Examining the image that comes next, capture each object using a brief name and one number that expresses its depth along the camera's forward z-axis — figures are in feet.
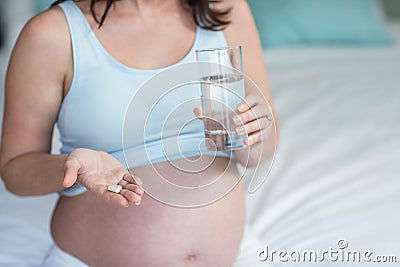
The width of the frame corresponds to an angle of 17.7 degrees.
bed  6.77
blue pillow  13.20
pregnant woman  6.23
